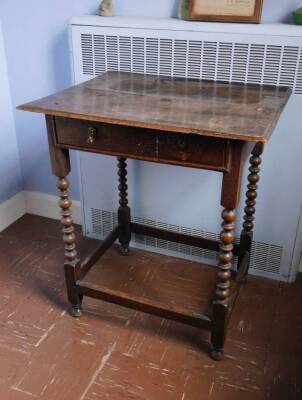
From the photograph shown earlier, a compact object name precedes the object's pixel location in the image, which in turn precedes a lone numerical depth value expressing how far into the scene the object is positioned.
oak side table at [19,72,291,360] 1.34
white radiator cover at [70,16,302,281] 1.72
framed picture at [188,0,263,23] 1.73
